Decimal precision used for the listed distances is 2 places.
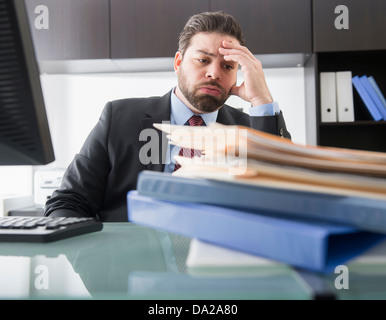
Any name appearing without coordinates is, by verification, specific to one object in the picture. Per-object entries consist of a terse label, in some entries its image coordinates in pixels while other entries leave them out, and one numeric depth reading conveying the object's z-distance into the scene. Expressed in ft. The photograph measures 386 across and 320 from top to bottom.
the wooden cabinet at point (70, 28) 8.00
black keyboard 1.70
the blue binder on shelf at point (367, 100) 7.50
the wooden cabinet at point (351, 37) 7.53
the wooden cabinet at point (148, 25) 7.85
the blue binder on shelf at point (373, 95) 7.47
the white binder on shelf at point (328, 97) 7.59
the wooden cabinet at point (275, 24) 7.69
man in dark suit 4.60
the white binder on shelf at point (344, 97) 7.48
